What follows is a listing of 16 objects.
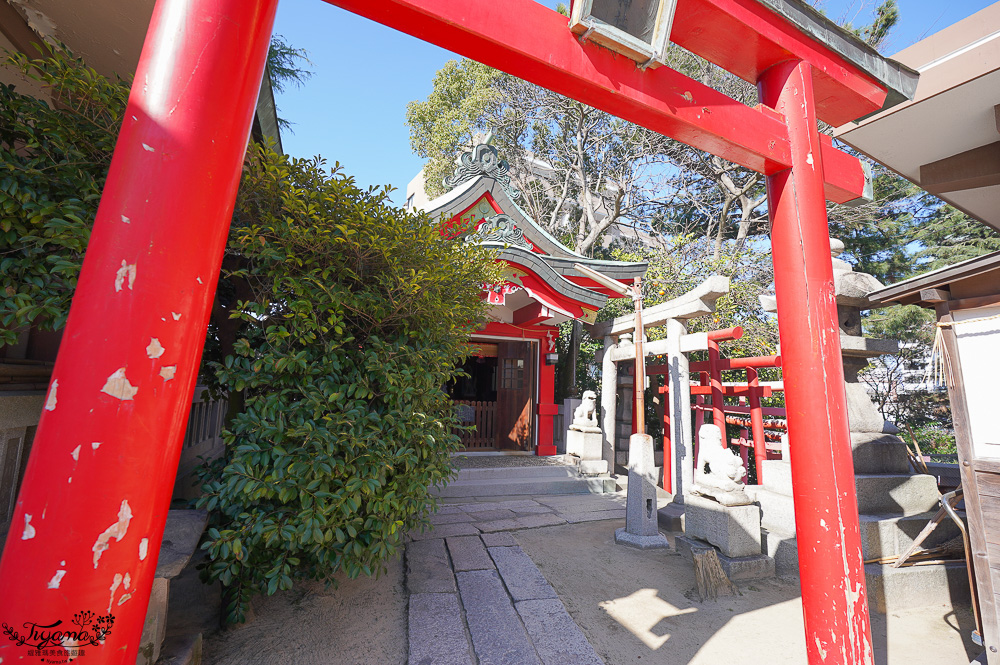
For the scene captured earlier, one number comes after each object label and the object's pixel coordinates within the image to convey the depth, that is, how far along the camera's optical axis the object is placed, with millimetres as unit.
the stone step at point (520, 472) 7227
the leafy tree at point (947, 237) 13703
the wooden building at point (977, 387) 2930
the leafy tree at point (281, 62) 10906
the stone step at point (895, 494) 4176
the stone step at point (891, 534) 3926
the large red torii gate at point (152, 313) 1040
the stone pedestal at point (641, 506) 5023
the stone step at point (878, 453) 4327
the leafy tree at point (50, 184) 1994
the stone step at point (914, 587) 3771
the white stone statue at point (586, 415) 7945
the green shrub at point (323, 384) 2502
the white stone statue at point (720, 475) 4520
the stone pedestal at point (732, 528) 4359
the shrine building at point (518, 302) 7410
